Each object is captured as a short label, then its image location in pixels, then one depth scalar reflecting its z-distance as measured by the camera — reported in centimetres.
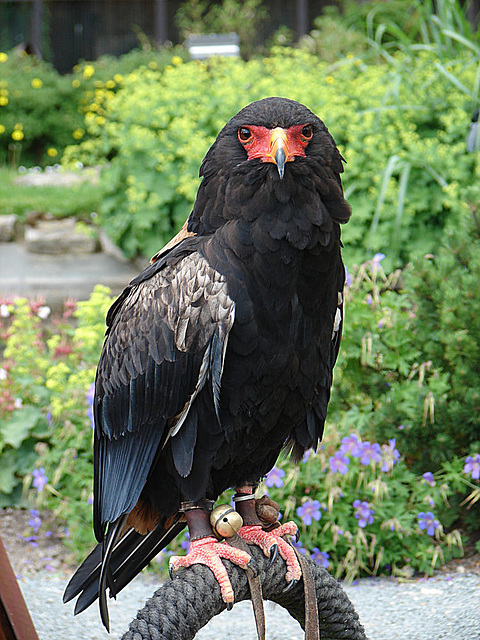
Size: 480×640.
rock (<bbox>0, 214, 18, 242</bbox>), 721
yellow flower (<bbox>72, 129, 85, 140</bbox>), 1002
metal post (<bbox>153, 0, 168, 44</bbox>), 1189
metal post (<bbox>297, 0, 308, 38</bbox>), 1190
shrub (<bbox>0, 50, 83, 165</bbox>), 976
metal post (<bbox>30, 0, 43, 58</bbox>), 1185
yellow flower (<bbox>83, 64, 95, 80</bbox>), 1029
